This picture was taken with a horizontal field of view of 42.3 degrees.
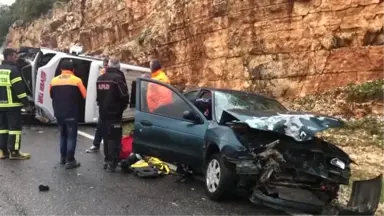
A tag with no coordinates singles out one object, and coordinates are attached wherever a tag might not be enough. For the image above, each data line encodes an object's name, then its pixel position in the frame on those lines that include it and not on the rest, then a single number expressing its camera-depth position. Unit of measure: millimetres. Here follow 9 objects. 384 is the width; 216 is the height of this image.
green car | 5441
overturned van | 12320
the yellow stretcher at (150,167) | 7412
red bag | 8086
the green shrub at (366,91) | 10844
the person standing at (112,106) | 7598
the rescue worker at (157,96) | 7320
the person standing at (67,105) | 7984
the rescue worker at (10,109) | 8531
